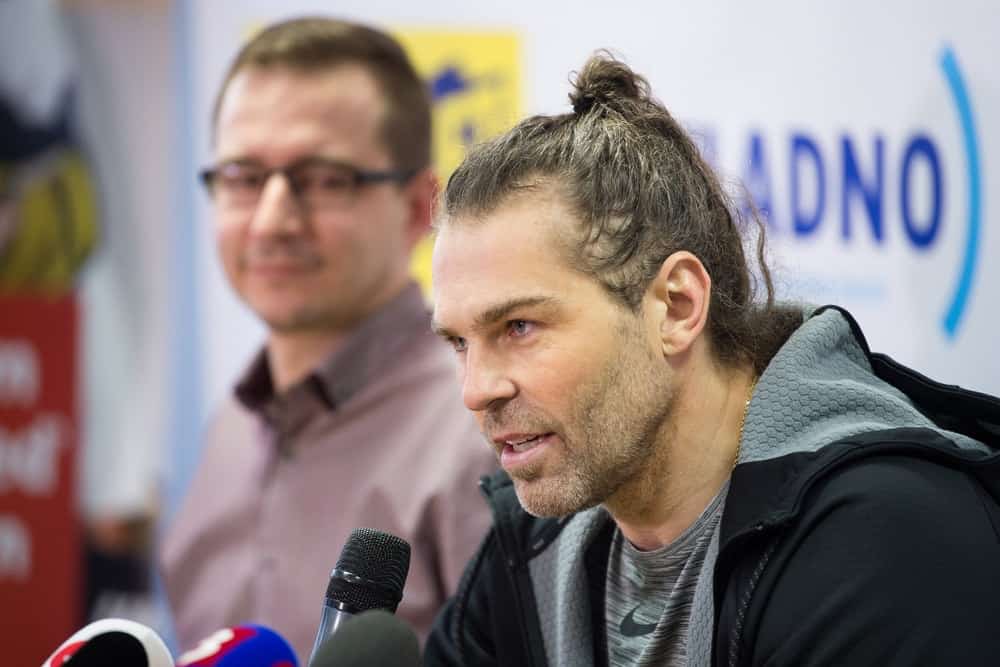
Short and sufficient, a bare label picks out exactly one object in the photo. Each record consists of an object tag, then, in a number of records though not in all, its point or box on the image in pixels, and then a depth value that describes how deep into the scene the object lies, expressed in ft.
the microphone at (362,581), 10.00
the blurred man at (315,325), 11.81
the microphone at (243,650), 9.95
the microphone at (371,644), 9.50
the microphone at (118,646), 9.70
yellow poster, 12.57
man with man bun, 9.90
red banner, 14.62
